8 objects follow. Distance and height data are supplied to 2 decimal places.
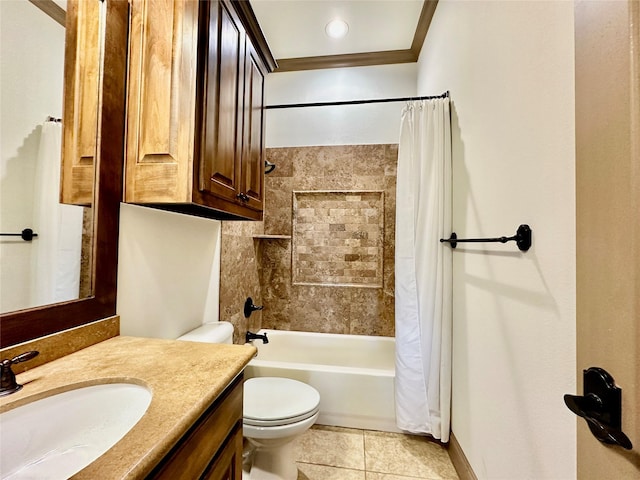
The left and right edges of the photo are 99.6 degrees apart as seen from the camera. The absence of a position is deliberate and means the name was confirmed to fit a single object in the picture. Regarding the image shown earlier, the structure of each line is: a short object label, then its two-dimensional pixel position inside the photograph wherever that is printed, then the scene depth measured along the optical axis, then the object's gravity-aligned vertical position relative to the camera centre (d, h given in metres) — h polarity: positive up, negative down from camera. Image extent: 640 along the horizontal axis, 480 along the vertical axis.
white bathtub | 1.84 -0.99
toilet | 1.27 -0.84
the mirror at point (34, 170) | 0.70 +0.20
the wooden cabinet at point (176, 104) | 0.98 +0.52
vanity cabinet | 0.55 -0.49
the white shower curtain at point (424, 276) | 1.63 -0.18
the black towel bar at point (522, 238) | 0.89 +0.04
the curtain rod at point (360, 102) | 1.71 +1.08
